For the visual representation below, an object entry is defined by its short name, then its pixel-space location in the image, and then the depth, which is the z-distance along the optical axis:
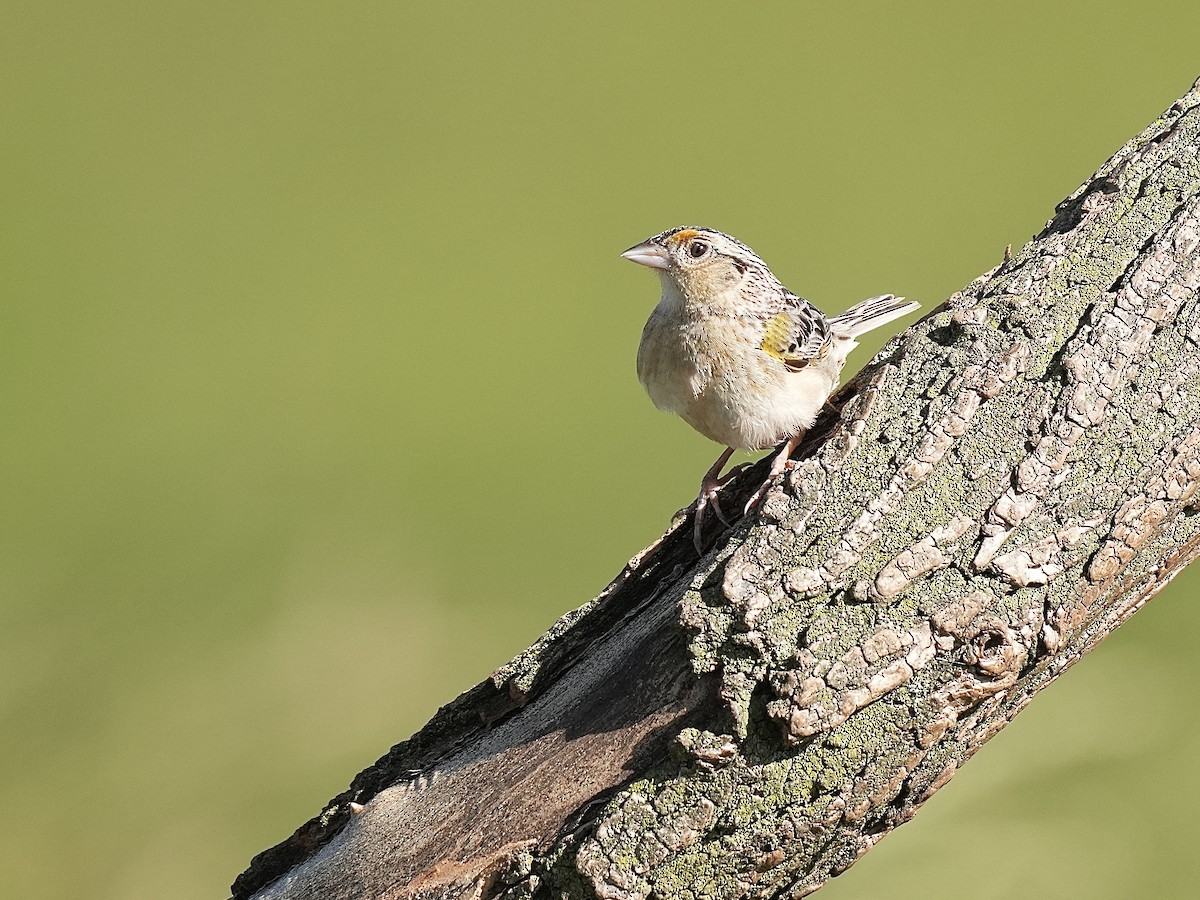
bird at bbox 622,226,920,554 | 7.00
